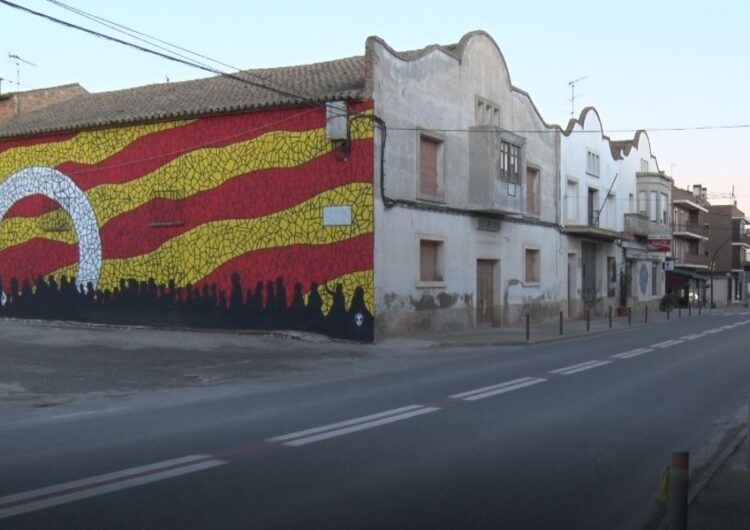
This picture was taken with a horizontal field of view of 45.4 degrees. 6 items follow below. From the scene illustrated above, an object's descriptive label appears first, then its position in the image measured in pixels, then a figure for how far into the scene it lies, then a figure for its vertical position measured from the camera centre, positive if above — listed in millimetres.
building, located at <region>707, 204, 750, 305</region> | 88188 +5446
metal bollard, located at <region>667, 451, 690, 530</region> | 4551 -971
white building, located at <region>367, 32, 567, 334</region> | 24859 +3454
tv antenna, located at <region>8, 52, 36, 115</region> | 41031 +8842
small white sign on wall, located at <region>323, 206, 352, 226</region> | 24109 +2286
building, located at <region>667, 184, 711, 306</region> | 68562 +4786
